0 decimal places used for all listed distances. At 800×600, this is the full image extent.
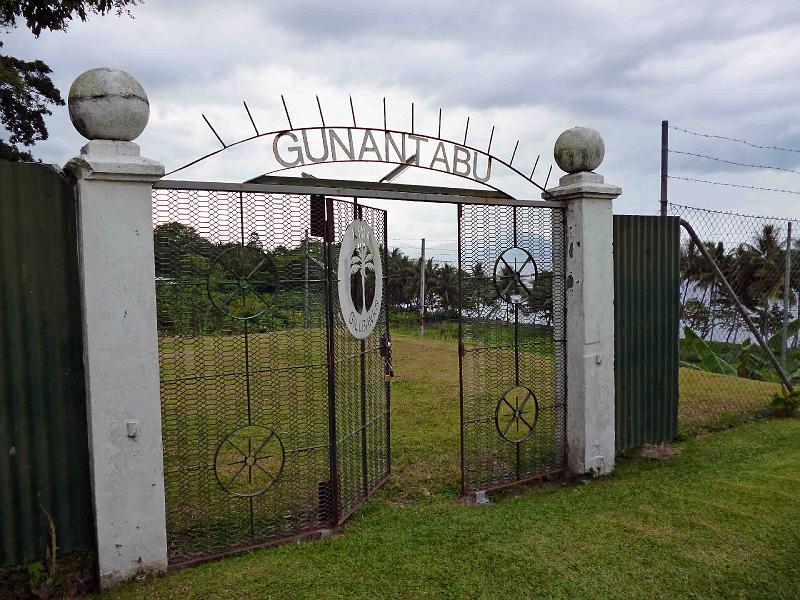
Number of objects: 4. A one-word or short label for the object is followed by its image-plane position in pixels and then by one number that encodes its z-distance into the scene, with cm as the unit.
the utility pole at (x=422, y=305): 1412
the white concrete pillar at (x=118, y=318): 299
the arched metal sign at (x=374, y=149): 351
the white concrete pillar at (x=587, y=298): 454
